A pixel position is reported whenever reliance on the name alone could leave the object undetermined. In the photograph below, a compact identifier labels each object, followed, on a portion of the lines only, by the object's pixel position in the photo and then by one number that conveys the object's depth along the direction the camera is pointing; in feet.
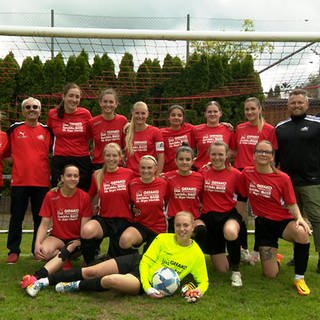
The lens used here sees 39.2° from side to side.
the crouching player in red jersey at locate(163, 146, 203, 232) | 15.57
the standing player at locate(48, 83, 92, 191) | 17.54
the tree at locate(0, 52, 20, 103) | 34.60
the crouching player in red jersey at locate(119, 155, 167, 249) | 15.38
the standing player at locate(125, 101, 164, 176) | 17.31
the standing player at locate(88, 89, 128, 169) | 17.71
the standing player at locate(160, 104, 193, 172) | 18.12
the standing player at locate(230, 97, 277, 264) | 17.15
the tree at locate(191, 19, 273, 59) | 40.68
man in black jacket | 16.22
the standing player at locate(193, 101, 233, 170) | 17.76
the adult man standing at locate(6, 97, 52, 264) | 17.29
